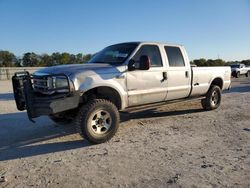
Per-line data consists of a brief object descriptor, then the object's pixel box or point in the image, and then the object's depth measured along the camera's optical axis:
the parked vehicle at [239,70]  23.06
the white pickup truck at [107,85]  3.72
